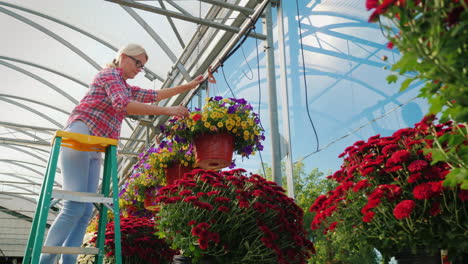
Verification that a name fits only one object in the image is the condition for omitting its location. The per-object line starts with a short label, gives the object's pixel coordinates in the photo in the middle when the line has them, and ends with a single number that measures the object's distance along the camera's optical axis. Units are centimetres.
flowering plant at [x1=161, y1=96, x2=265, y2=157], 258
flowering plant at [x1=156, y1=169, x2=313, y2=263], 190
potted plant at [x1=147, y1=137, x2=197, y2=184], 315
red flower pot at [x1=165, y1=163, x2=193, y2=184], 317
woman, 197
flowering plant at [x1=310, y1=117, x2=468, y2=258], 128
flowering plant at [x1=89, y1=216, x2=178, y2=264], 262
